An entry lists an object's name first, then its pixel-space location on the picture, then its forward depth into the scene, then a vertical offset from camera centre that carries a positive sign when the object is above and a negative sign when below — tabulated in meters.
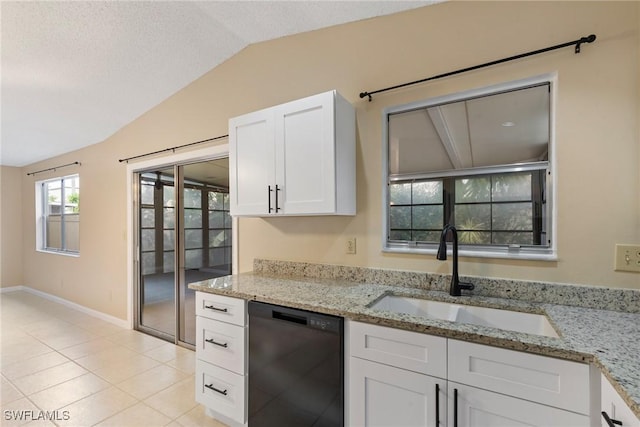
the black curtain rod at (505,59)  1.45 +0.83
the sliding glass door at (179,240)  3.01 -0.32
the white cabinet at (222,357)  1.83 -0.94
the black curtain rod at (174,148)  2.86 +0.67
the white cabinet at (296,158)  1.85 +0.36
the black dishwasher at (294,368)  1.48 -0.85
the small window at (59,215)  4.95 -0.07
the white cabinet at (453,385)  1.05 -0.69
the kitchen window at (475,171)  1.64 +0.24
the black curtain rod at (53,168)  4.46 +0.71
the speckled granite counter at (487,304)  1.01 -0.48
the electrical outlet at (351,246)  2.12 -0.25
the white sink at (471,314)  1.46 -0.56
